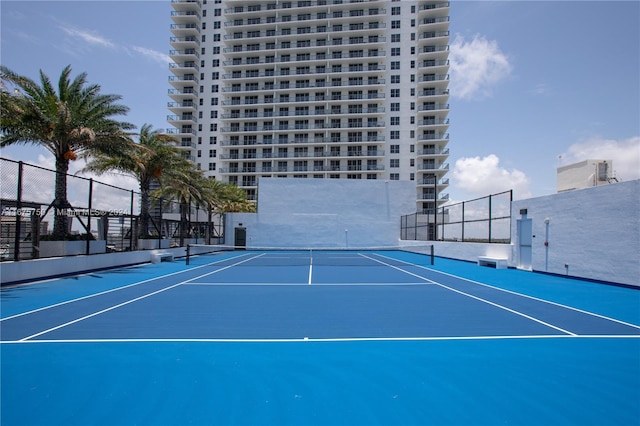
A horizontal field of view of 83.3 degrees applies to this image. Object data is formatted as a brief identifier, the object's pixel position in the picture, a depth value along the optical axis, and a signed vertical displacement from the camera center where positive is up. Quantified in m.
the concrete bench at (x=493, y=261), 19.64 -2.06
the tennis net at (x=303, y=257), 23.94 -2.85
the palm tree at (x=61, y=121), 15.77 +4.48
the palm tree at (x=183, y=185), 28.08 +2.98
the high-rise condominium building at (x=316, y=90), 71.75 +27.51
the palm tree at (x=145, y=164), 24.66 +3.86
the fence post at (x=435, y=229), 30.92 -0.44
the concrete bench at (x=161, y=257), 22.27 -2.39
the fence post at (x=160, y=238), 25.25 -1.33
